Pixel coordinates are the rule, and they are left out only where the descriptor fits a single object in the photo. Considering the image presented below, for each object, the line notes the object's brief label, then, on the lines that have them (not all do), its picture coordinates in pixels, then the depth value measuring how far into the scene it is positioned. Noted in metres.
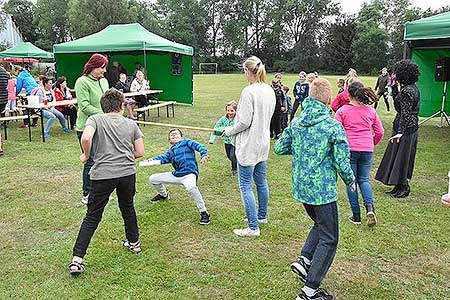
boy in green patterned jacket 2.78
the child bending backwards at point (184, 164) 4.38
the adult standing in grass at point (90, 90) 4.58
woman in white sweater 3.68
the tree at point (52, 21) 57.69
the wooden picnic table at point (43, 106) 8.66
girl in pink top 4.24
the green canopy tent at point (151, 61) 13.20
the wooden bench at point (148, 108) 10.74
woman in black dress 4.86
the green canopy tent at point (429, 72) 10.53
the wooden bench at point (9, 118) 8.62
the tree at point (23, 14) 66.31
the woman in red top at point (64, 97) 10.17
